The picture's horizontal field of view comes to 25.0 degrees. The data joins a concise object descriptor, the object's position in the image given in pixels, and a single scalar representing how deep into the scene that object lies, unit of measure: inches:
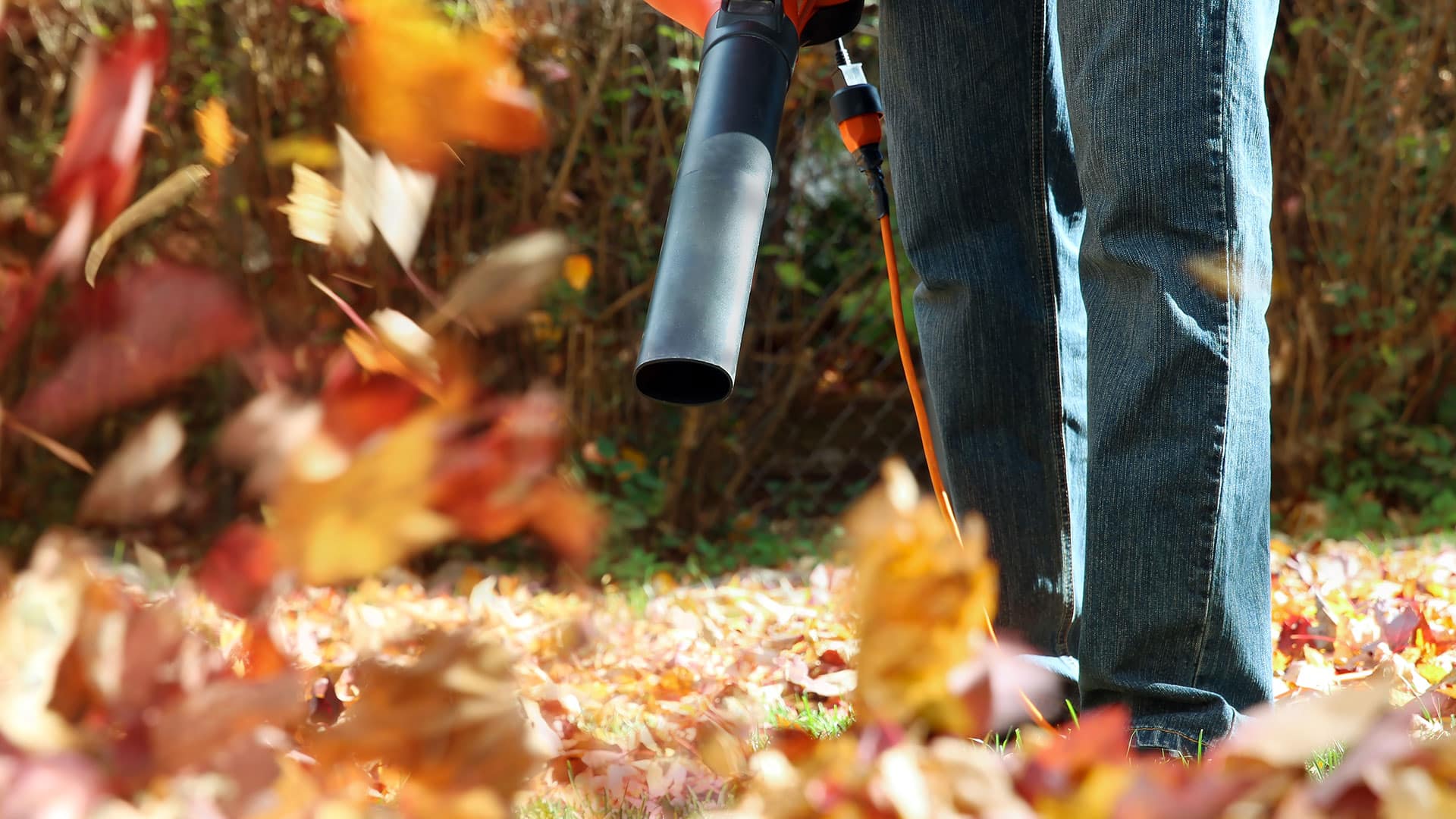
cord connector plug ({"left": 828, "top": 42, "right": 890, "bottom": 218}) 140.7
